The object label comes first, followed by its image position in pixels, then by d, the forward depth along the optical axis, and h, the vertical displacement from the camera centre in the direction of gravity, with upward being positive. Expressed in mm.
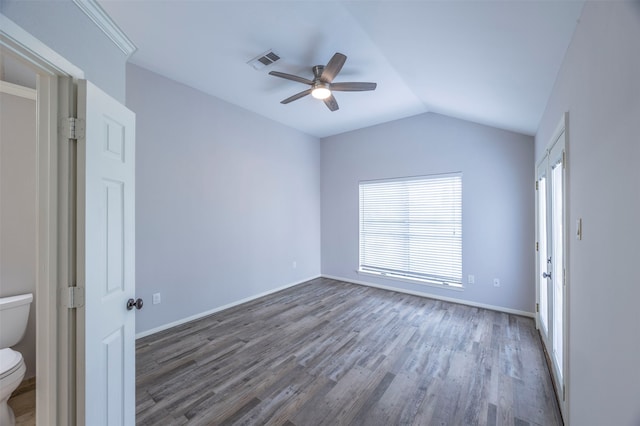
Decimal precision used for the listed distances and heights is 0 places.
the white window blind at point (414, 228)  3936 -259
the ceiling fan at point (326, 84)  2367 +1344
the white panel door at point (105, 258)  1178 -228
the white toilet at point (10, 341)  1497 -908
